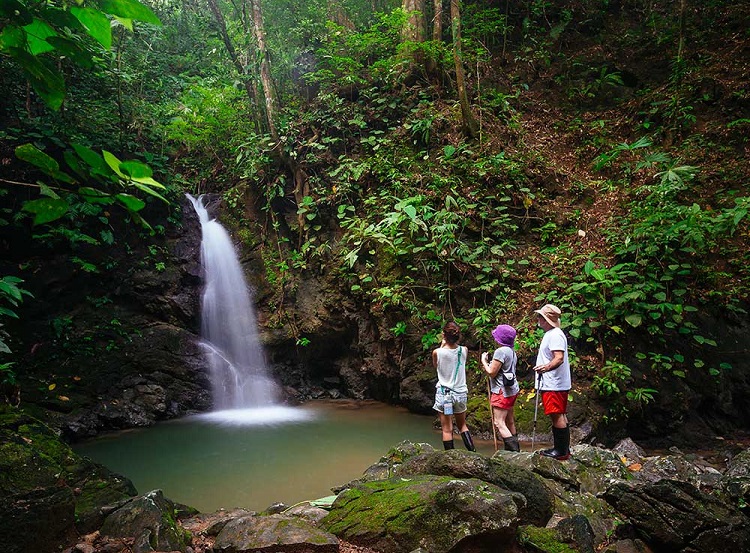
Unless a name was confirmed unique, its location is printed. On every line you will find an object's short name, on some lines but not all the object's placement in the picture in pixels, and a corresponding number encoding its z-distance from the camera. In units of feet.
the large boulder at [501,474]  10.54
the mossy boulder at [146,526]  8.98
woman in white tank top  16.74
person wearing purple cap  16.78
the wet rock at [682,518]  9.59
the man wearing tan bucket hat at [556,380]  15.66
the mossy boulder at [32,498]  7.83
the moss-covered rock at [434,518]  8.48
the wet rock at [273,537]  8.75
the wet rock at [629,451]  16.78
